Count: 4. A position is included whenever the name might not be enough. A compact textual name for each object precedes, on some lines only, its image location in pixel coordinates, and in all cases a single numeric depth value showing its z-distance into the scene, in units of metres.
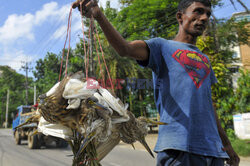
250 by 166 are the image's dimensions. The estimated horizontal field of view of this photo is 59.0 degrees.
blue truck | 9.88
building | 23.41
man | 1.17
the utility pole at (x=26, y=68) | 31.89
